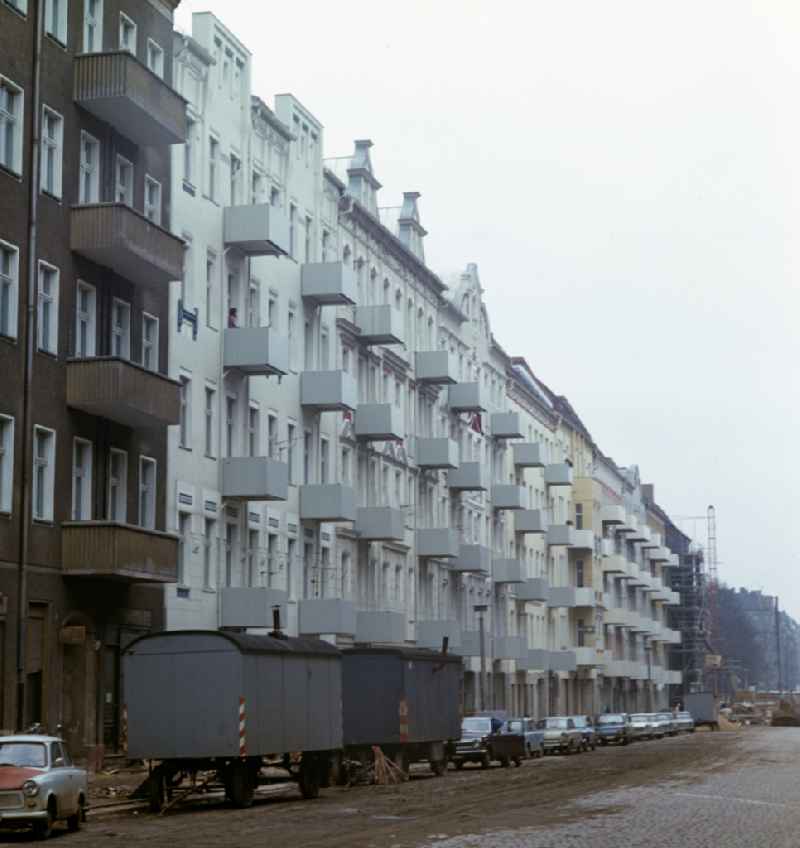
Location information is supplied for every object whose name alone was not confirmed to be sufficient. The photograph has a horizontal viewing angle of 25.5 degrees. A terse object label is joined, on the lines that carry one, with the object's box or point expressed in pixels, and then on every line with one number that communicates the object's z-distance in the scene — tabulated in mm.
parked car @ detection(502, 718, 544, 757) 55906
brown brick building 35812
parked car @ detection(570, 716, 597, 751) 68812
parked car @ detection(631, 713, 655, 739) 87750
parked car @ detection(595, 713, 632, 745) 81312
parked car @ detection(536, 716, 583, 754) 64938
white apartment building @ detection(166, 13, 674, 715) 47125
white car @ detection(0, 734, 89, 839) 23859
